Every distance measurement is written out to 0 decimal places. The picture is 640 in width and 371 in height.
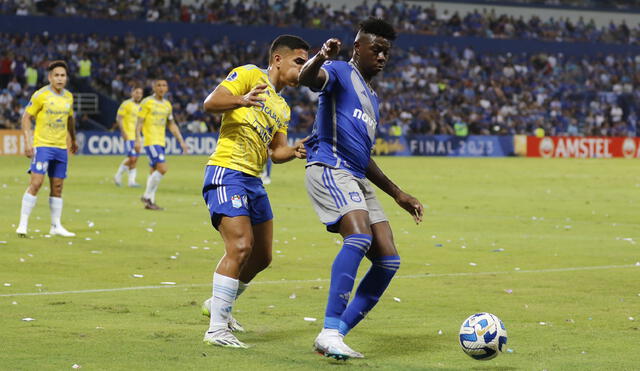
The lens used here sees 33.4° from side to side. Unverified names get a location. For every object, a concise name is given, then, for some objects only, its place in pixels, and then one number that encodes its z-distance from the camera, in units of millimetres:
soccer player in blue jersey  7238
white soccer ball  6977
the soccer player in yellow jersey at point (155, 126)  21984
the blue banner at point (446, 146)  49156
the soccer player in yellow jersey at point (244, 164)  7555
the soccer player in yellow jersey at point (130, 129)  26422
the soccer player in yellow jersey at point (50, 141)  15352
